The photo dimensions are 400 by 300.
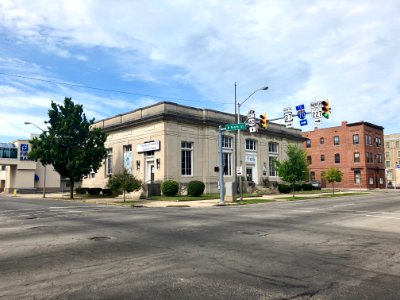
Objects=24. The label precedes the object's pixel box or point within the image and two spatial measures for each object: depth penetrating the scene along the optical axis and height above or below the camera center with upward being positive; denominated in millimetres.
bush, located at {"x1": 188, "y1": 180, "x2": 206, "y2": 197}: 34562 -94
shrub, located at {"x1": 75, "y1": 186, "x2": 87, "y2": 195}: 43312 -243
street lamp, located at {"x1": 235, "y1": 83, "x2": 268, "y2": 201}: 28138 +6898
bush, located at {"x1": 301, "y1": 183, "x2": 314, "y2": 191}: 51538 -127
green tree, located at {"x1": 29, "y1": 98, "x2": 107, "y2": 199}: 36094 +4543
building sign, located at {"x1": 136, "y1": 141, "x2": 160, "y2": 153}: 37000 +4291
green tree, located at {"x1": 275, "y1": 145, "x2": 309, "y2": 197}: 37125 +1864
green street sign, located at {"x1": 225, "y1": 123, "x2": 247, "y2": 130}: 27544 +4607
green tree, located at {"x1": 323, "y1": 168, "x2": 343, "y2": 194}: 45156 +1350
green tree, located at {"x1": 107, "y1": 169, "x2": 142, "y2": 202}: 30938 +477
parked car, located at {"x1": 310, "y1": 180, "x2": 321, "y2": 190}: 56894 +156
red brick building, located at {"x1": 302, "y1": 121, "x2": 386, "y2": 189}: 68438 +6446
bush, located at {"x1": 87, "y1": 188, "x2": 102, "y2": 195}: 41375 -354
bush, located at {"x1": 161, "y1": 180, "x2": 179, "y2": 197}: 33947 -69
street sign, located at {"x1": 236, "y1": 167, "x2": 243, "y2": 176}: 28942 +1244
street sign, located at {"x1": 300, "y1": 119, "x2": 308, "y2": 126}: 23519 +4151
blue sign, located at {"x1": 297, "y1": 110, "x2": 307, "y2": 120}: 23405 +4651
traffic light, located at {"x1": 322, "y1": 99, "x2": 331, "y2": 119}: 21844 +4623
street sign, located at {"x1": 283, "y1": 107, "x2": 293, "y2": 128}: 24248 +4641
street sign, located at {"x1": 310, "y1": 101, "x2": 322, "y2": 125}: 21844 +4483
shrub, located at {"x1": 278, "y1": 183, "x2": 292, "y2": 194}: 45219 -218
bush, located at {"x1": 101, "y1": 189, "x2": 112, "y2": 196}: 40781 -420
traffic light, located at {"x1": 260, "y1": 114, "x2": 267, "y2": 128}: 25891 +4750
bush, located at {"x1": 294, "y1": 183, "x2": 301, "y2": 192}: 48812 -119
